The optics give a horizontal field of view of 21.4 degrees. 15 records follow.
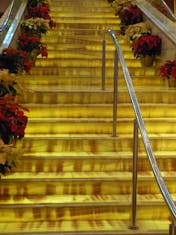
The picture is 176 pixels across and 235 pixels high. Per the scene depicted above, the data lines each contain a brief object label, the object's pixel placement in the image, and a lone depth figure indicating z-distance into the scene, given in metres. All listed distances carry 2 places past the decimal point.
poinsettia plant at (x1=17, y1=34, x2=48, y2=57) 6.37
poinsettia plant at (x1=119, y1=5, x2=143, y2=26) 7.91
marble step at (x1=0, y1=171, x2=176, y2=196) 3.70
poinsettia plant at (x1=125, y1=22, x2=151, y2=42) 6.91
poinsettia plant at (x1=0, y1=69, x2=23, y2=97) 3.98
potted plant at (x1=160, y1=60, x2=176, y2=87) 5.43
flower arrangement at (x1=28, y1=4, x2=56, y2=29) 7.89
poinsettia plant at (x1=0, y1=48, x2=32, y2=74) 4.86
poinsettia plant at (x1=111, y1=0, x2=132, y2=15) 8.58
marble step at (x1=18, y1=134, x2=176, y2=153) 4.21
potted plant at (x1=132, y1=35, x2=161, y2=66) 6.42
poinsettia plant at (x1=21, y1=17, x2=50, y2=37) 7.11
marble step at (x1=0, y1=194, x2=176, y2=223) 3.46
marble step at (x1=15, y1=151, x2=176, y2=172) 3.97
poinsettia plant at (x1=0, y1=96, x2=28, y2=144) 3.66
